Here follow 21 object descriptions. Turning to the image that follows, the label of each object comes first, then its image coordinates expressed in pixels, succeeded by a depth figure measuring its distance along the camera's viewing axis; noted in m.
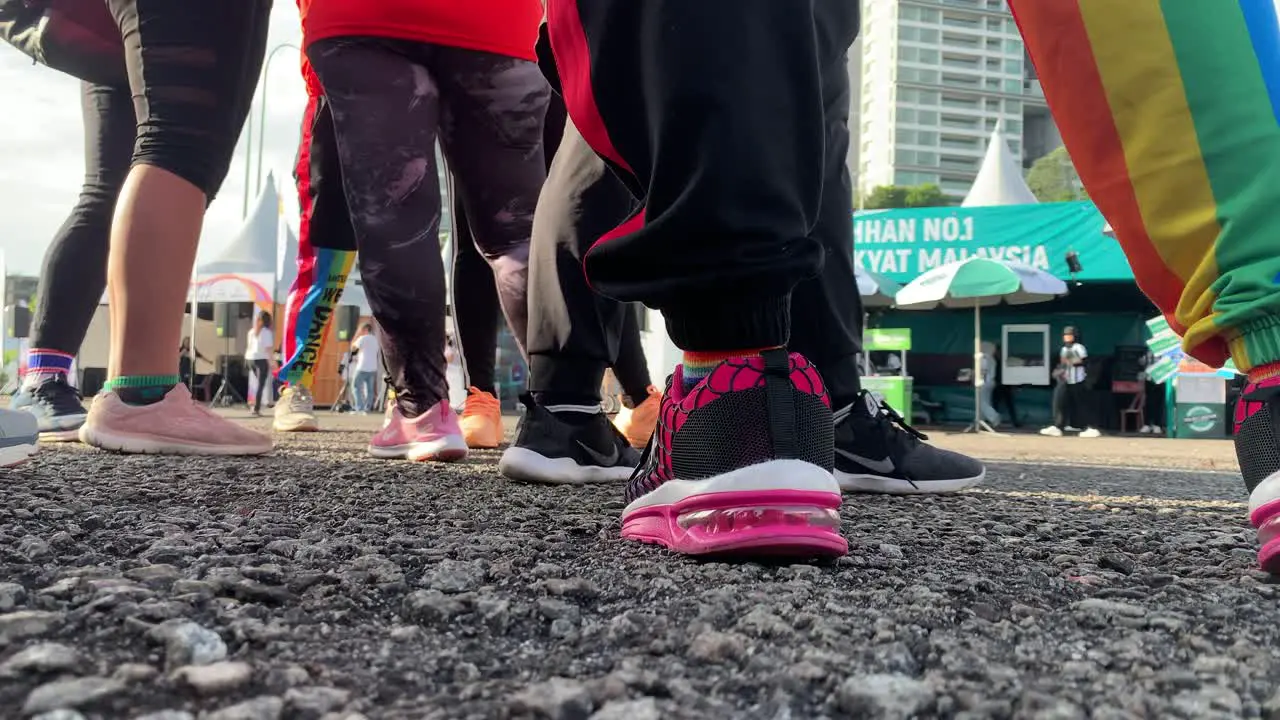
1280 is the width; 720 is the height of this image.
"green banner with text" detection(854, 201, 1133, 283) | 8.85
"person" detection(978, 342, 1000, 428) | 10.12
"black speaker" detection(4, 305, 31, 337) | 11.43
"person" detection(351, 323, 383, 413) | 10.31
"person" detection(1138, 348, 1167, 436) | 9.89
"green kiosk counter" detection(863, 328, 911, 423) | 8.19
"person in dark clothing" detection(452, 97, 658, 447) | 2.45
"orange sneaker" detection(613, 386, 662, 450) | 2.48
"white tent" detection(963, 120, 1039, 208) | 16.47
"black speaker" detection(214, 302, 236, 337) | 12.03
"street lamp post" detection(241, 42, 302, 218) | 19.08
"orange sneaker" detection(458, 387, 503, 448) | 2.56
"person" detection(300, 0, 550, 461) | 1.98
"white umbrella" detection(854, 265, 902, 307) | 8.75
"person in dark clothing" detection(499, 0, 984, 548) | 0.81
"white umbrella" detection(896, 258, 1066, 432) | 7.98
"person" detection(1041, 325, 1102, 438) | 9.05
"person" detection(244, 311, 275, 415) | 9.36
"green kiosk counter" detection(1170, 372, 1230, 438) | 8.51
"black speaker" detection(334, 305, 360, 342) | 12.42
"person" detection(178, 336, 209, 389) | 11.92
